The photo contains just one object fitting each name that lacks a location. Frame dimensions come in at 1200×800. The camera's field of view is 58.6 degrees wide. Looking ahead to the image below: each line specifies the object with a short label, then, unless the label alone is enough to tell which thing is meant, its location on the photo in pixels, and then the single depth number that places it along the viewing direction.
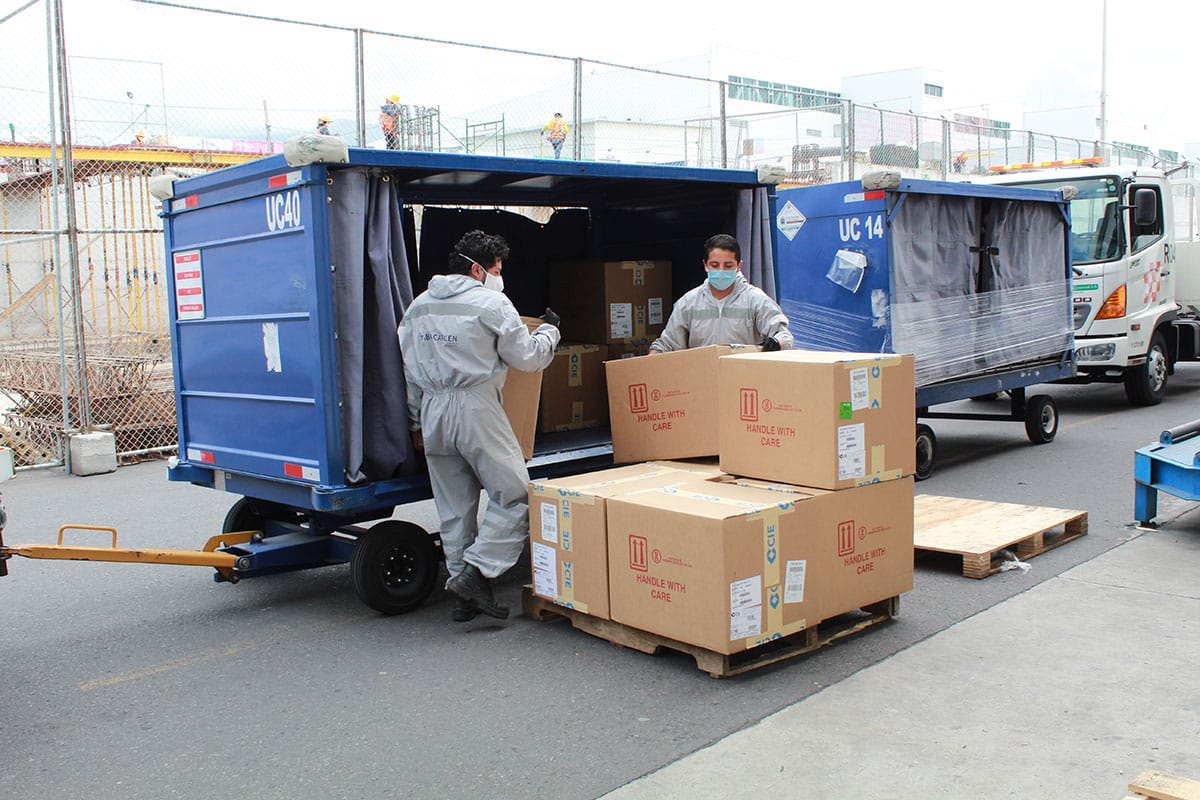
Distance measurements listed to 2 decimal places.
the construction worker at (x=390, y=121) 10.56
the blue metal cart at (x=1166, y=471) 6.43
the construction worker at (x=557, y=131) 13.76
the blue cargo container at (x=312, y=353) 5.12
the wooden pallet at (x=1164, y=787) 3.04
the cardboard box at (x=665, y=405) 5.67
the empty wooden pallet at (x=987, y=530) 5.98
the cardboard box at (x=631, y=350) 7.45
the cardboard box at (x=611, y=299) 7.48
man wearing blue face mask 6.51
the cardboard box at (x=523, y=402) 5.68
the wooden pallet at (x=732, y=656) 4.45
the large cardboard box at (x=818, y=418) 4.71
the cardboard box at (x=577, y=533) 4.85
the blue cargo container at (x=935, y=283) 8.89
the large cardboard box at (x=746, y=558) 4.32
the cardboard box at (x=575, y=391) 6.90
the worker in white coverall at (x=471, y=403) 5.20
